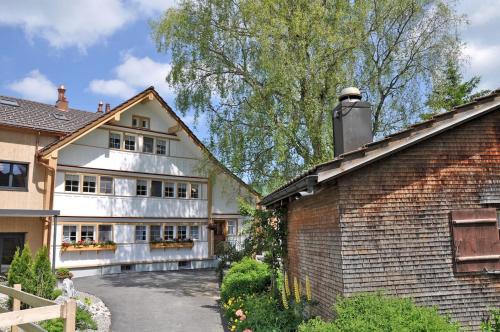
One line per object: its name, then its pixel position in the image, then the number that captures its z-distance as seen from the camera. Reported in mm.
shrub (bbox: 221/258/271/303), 13273
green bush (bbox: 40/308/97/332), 9805
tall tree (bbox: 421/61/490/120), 16578
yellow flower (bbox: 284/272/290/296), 10484
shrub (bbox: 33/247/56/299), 12750
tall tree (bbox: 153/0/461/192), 15781
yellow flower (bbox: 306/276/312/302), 8827
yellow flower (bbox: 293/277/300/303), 9583
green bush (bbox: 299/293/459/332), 6309
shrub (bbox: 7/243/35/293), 12625
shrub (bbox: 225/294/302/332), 9055
